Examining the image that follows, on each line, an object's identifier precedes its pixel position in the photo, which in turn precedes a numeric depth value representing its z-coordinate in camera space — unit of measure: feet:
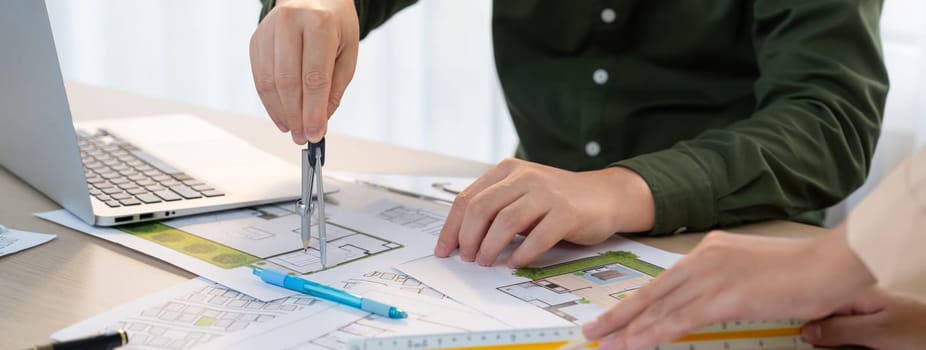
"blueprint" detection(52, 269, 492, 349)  4.83
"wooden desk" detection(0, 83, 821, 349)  4.97
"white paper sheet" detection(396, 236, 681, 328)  4.97
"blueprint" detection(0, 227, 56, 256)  5.44
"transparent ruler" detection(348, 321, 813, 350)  4.75
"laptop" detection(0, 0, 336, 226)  5.53
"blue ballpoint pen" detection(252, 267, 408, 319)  4.96
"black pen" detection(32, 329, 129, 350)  4.69
